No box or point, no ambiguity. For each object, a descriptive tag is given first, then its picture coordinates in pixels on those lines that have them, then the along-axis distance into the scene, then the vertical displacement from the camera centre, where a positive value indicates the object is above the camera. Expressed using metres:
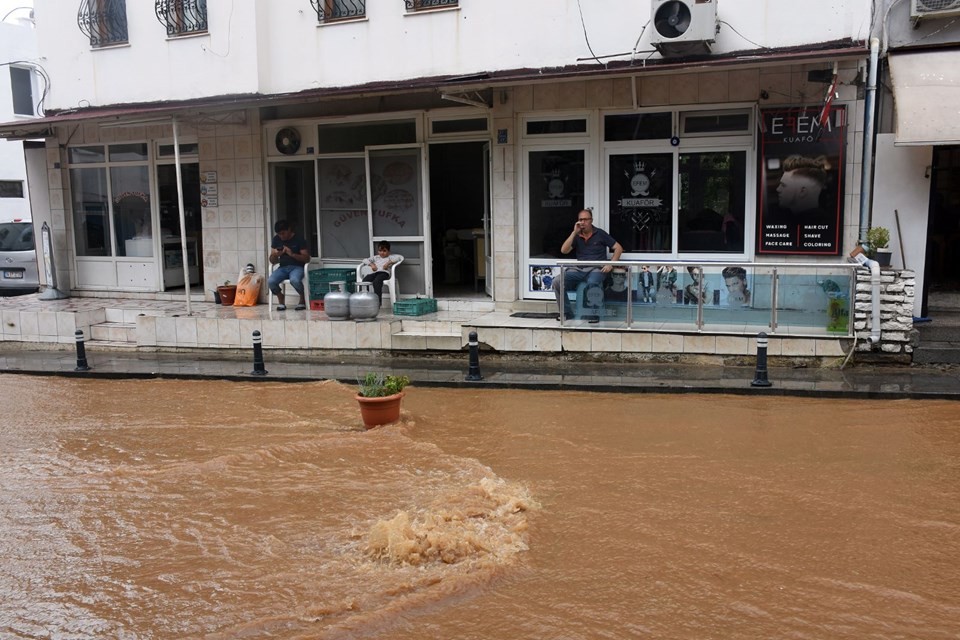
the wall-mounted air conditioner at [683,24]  10.91 +2.52
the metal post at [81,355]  12.54 -1.80
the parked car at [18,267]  18.77 -0.74
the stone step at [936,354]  10.45 -1.67
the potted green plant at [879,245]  10.75 -0.34
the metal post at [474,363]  10.84 -1.74
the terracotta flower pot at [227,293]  15.10 -1.12
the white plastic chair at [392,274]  13.98 -0.78
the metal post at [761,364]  9.77 -1.64
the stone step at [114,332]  14.41 -1.70
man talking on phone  11.70 -0.33
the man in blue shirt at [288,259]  14.34 -0.52
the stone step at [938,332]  10.88 -1.46
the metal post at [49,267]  16.95 -0.69
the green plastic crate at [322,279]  14.36 -0.86
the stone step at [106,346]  14.25 -1.90
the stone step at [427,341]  12.23 -1.64
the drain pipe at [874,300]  10.29 -0.98
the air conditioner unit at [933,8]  10.76 +2.61
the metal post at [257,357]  11.57 -1.74
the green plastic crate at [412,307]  13.44 -1.26
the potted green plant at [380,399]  8.88 -1.78
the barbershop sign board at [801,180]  11.41 +0.52
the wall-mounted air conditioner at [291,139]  14.98 +1.55
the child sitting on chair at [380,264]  13.85 -0.62
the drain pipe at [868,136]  10.80 +1.06
